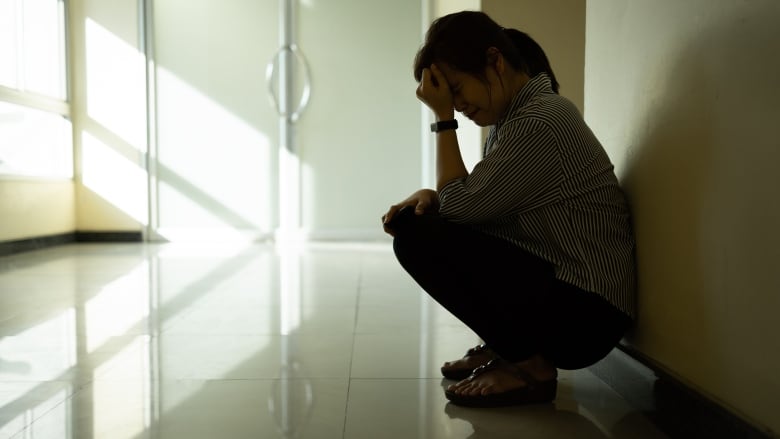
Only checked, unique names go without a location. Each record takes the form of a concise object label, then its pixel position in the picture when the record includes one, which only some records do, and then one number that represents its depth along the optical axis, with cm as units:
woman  125
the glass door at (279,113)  495
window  402
